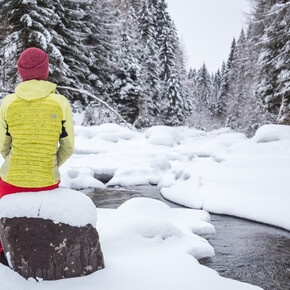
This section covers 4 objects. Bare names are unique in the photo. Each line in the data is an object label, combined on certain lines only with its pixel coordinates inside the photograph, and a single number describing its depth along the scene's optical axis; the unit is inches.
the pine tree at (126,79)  780.6
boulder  75.7
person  73.3
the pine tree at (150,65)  938.5
